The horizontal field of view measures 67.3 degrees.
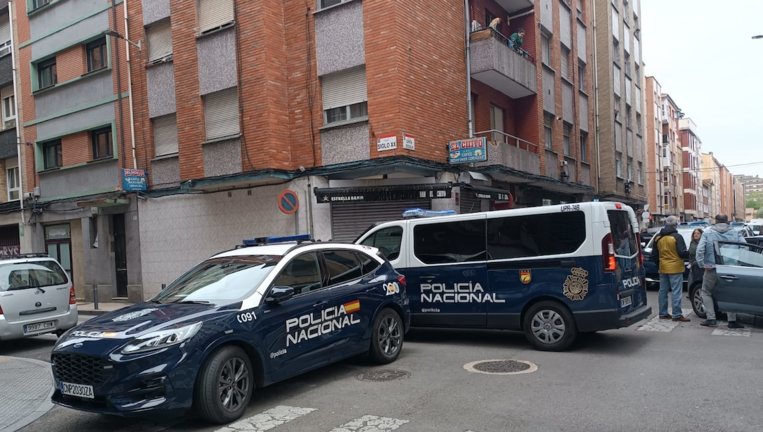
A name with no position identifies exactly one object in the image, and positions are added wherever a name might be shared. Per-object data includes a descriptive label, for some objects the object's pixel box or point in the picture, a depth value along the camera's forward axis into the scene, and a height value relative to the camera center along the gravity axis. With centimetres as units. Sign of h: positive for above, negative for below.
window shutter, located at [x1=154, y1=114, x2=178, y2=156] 1770 +273
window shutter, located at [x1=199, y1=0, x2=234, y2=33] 1559 +571
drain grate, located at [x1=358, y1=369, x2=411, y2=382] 666 -195
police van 757 -93
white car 991 -124
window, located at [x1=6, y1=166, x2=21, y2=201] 2295 +189
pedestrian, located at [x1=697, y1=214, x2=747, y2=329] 923 -121
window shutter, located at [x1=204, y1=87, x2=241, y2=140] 1562 +295
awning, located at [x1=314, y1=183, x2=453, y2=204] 1435 +46
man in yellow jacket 992 -112
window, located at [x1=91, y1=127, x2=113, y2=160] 1958 +285
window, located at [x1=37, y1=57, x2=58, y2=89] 2141 +586
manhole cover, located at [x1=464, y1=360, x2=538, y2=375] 675 -197
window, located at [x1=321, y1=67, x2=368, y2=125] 1445 +301
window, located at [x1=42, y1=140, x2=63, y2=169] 2133 +279
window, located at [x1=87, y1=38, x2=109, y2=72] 1962 +593
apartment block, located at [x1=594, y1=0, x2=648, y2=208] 2791 +518
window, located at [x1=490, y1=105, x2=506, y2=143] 1867 +280
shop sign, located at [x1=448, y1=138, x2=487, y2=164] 1462 +146
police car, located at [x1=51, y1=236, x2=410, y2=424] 486 -110
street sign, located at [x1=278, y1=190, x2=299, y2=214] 1296 +32
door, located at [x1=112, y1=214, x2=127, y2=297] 1925 -96
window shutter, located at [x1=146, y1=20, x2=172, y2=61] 1761 +569
